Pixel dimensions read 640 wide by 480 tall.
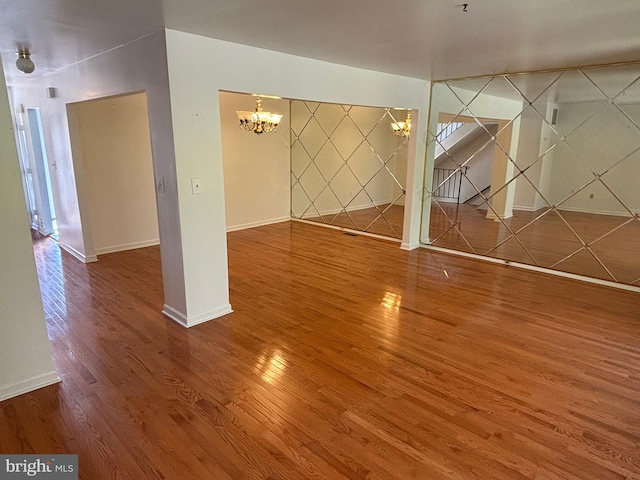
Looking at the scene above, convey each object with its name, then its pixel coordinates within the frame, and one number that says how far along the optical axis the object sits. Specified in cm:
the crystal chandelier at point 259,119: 519
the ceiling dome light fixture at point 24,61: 326
